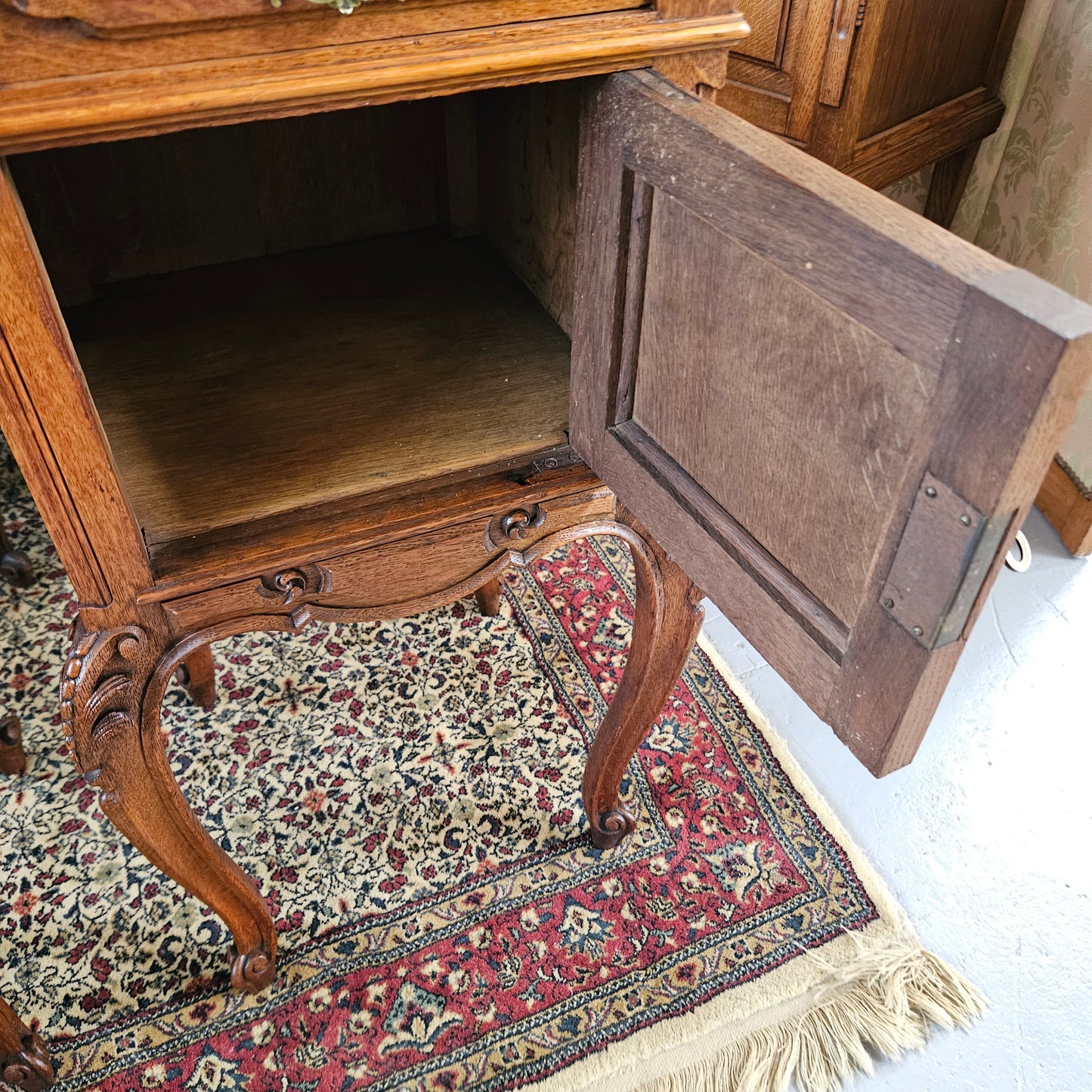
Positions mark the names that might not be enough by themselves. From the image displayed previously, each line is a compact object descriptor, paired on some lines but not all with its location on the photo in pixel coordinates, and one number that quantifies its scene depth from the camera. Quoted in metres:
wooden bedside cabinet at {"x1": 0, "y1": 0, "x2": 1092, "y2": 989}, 0.46
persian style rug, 1.00
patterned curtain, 1.51
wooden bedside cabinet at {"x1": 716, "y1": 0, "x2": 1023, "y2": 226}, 1.18
